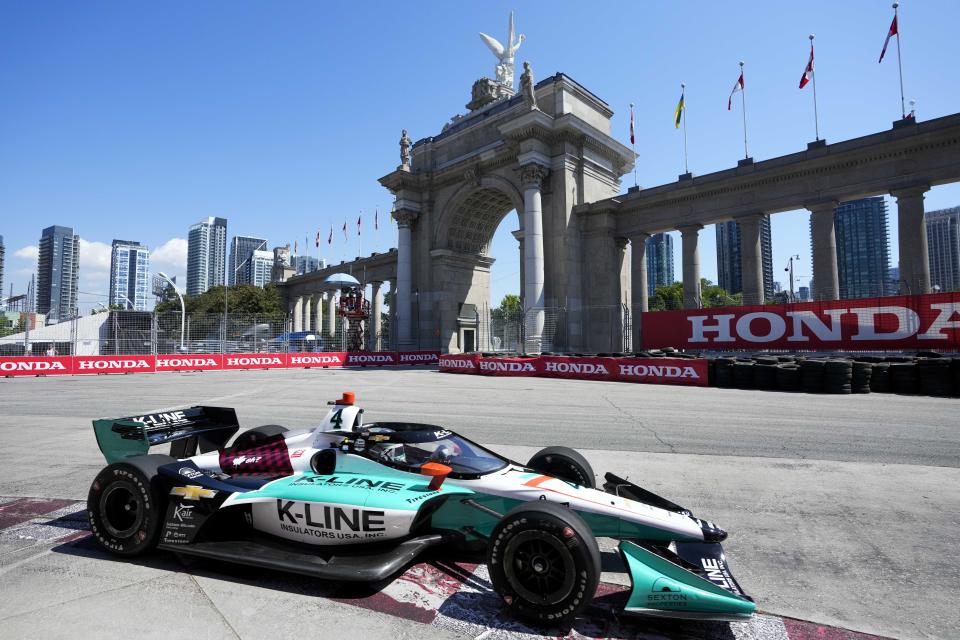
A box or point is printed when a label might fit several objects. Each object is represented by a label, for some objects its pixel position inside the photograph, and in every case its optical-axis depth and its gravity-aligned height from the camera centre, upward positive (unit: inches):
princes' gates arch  895.7 +324.1
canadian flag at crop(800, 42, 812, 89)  1026.1 +560.9
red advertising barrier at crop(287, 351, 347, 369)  1342.3 -34.0
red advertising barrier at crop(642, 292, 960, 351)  758.5 +32.8
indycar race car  126.3 -52.0
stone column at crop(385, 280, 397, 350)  1638.5 +48.8
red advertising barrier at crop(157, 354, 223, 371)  1143.0 -35.1
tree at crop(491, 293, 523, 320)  4439.5 +413.3
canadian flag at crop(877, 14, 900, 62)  918.6 +582.2
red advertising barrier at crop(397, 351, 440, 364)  1477.6 -31.8
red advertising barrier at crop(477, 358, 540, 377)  966.4 -41.8
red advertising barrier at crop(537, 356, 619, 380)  845.8 -39.6
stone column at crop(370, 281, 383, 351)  2075.5 +152.5
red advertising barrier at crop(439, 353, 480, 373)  1050.1 -36.3
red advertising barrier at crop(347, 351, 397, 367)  1425.9 -35.2
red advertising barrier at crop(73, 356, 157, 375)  1068.5 -35.9
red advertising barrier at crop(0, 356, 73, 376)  999.6 -35.9
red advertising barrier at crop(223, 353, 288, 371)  1229.0 -33.9
